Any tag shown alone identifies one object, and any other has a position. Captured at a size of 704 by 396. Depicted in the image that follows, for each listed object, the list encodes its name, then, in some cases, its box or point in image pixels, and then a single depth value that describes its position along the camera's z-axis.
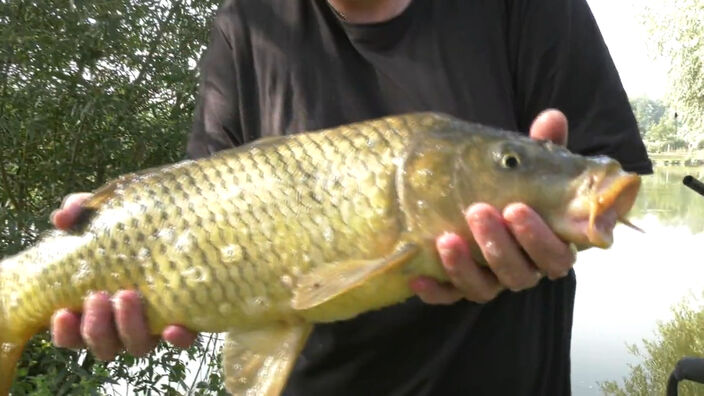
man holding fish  1.18
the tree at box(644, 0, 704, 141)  8.08
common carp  0.94
